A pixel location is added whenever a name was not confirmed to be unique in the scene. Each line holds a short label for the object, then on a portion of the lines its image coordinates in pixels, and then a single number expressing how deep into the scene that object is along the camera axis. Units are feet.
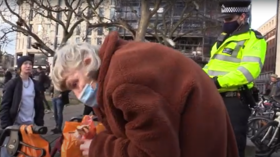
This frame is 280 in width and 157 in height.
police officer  6.76
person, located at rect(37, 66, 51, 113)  28.38
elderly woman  3.51
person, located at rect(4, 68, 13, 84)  38.27
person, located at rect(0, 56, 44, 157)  10.27
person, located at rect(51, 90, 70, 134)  21.60
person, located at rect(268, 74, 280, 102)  26.30
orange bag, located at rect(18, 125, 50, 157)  7.07
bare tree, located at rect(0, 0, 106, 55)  38.64
